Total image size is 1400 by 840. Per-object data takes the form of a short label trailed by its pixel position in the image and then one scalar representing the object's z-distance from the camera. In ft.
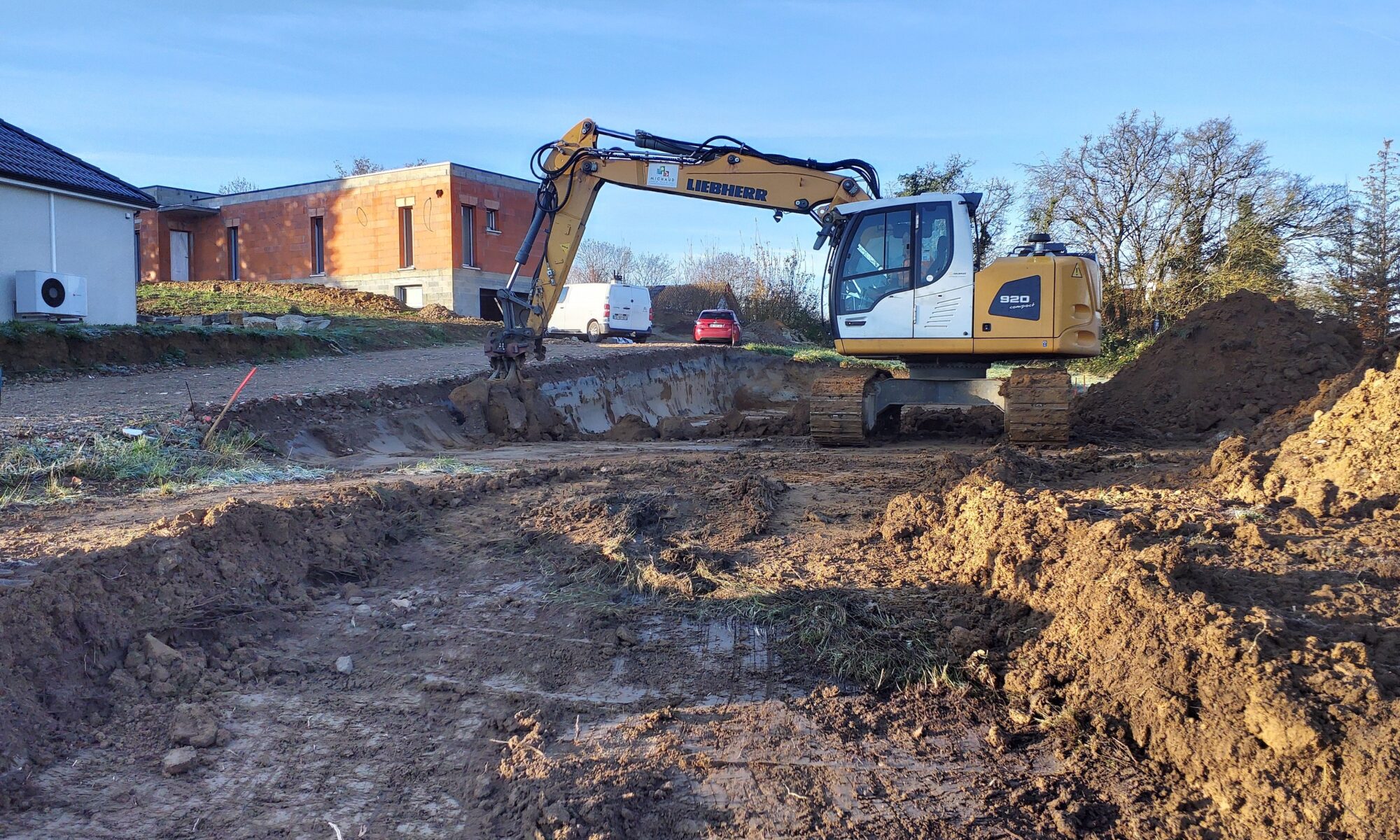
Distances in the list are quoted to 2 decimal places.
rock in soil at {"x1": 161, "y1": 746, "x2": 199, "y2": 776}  10.48
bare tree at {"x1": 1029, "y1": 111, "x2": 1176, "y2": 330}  82.23
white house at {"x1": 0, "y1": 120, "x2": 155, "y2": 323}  53.83
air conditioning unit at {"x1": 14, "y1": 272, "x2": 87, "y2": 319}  52.90
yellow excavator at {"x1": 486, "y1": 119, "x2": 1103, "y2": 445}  33.58
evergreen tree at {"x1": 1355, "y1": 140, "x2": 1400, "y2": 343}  58.54
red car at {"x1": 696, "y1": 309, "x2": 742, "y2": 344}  99.35
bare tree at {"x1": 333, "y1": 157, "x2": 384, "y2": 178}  182.29
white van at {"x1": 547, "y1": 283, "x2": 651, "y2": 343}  93.56
